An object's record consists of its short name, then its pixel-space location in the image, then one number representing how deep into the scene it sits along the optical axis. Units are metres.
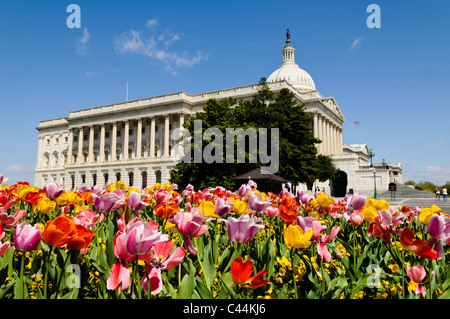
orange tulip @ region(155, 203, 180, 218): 2.65
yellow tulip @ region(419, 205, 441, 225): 2.64
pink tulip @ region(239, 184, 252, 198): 4.55
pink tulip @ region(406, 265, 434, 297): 1.88
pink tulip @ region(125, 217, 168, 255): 1.39
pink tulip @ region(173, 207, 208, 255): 1.87
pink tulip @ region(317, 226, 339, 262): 2.08
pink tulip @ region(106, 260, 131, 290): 1.49
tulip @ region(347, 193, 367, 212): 3.24
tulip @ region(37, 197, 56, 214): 2.97
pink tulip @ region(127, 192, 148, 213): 2.71
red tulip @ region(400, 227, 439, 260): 1.73
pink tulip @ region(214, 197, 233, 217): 2.73
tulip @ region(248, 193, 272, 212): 3.14
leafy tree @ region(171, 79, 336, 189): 29.73
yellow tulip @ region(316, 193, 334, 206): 3.55
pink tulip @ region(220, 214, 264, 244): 1.89
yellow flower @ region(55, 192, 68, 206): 3.71
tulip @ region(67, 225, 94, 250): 1.59
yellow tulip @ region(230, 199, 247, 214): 3.19
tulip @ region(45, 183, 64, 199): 3.61
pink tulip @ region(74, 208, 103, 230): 2.27
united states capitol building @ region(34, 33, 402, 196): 54.81
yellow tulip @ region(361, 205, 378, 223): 2.76
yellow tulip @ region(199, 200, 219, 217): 2.44
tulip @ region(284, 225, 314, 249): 1.82
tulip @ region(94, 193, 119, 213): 2.56
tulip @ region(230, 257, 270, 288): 1.59
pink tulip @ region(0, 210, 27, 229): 2.45
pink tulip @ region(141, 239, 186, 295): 1.62
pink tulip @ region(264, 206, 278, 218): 3.18
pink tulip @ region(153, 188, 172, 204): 3.56
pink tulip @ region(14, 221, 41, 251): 1.72
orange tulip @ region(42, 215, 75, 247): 1.54
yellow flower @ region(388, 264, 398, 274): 2.63
